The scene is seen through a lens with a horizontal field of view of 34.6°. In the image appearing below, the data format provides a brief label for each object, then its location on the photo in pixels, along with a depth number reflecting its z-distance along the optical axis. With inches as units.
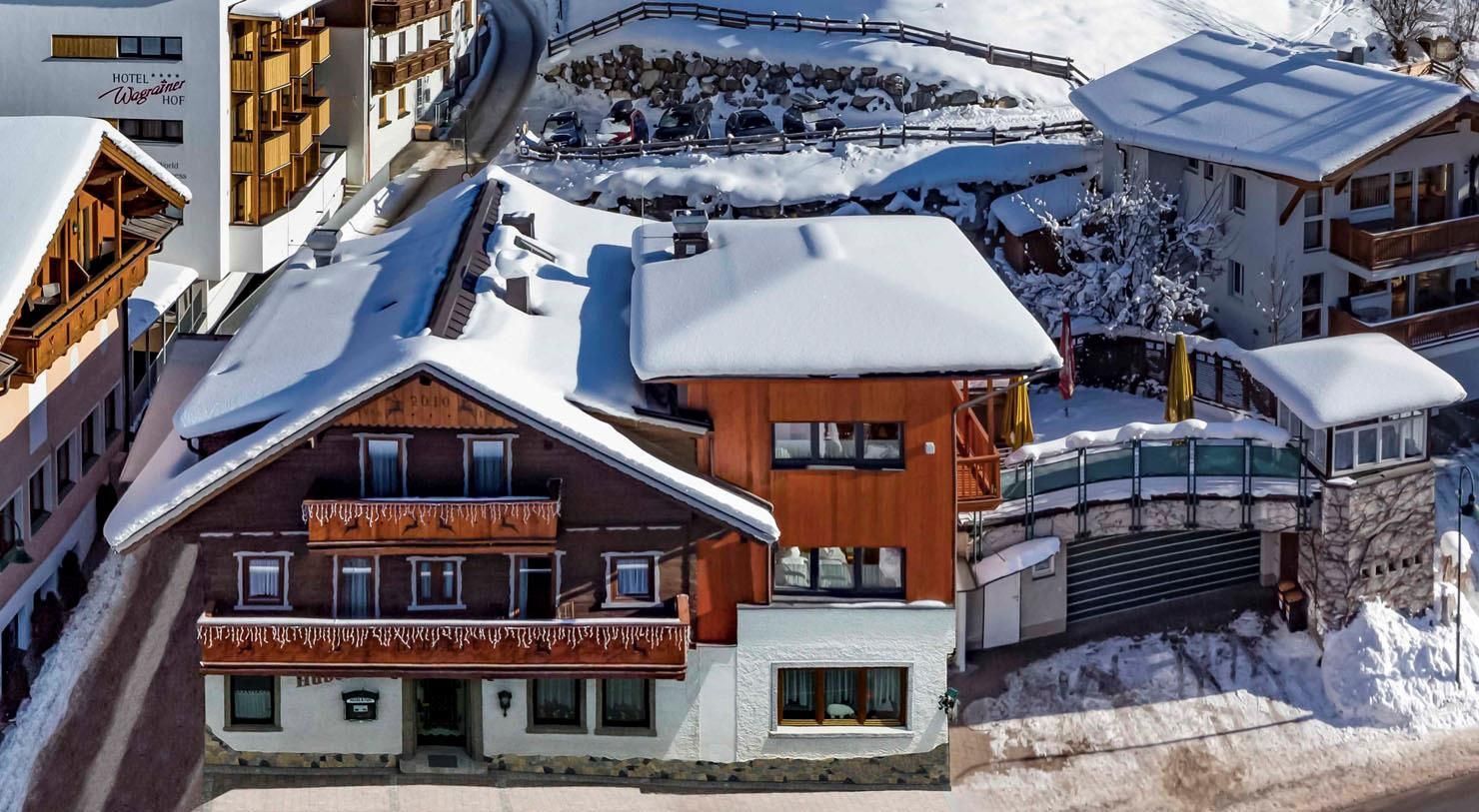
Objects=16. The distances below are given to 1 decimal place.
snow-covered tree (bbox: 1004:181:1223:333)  2116.1
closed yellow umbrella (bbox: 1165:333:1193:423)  1868.8
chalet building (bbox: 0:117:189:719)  1664.6
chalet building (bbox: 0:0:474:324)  2223.2
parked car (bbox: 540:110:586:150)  2591.0
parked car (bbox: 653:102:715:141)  2610.7
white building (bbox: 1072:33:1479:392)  2054.6
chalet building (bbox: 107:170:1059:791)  1521.9
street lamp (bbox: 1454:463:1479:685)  1790.1
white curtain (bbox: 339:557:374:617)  1552.7
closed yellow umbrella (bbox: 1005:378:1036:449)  1818.4
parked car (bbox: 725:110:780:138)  2576.3
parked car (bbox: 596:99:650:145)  2630.4
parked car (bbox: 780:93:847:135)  2559.1
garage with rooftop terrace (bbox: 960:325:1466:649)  1749.5
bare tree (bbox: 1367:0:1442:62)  2967.5
